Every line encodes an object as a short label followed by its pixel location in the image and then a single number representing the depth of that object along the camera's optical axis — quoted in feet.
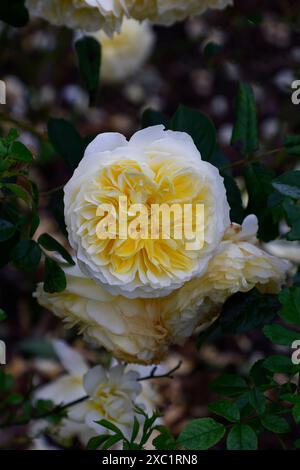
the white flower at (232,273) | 2.52
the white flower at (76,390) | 2.95
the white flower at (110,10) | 2.76
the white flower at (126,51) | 5.39
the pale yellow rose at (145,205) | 2.44
